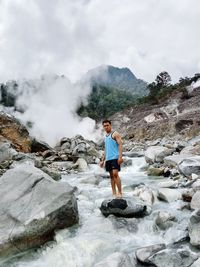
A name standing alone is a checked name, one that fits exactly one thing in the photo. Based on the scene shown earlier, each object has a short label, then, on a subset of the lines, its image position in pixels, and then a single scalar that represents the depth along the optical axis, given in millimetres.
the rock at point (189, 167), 6498
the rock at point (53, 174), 8060
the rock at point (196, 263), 3113
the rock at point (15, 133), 12380
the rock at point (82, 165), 9855
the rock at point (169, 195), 5279
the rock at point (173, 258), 3415
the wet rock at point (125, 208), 4602
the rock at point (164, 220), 4314
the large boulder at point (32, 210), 4065
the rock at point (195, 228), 3709
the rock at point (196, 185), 5186
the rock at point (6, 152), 9465
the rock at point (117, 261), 3416
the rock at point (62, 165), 9821
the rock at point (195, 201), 4568
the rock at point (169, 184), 6142
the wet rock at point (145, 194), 5244
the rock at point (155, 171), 7858
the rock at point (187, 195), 5039
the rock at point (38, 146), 12588
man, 4906
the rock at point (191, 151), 9047
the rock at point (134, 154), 12178
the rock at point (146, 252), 3555
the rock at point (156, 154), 9534
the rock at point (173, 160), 7938
